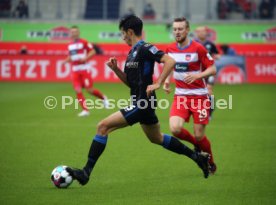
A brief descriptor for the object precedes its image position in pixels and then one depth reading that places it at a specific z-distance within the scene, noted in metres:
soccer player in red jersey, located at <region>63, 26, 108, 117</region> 36.81
